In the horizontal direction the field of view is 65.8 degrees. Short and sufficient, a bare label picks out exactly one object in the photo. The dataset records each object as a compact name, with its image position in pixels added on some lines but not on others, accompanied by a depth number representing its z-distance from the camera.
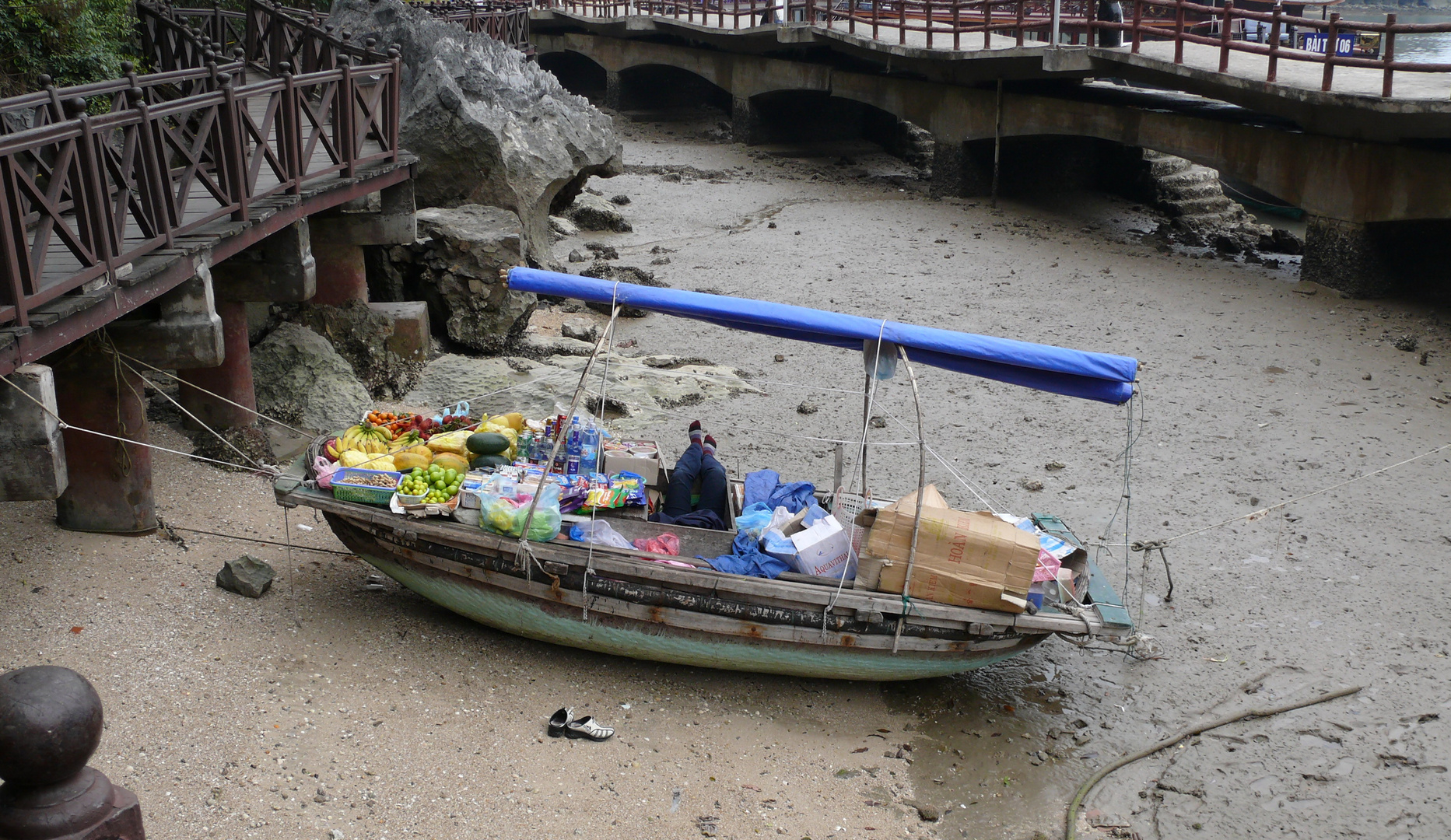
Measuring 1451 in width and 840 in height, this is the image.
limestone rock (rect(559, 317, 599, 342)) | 13.78
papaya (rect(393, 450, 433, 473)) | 7.61
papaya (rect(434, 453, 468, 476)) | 7.74
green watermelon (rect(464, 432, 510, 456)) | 7.66
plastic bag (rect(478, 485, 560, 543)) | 6.83
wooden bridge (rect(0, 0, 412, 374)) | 5.84
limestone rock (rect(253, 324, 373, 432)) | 10.24
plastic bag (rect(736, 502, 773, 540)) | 7.35
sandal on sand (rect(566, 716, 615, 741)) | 6.50
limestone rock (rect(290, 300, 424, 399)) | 11.32
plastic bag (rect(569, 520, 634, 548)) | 7.00
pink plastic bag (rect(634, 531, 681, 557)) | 7.17
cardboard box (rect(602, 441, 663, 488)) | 8.19
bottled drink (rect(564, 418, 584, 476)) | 7.86
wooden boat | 6.66
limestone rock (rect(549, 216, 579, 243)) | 18.52
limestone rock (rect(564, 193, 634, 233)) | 19.34
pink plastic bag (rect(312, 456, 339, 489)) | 7.13
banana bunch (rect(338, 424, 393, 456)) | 7.86
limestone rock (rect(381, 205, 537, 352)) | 12.52
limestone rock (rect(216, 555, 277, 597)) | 7.36
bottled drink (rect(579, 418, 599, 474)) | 7.90
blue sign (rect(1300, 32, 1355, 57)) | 27.03
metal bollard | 1.89
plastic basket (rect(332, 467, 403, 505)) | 7.08
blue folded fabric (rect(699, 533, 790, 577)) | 6.89
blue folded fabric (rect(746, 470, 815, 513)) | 7.85
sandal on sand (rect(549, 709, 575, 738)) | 6.52
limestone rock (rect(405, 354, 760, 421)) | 11.36
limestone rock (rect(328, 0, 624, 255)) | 13.91
